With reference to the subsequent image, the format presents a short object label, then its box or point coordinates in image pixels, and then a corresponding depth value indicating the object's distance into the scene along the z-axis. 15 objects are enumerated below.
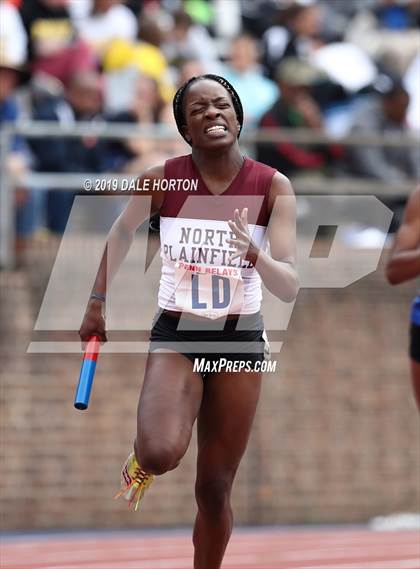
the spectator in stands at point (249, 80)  11.27
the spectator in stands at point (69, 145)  10.06
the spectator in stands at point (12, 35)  10.88
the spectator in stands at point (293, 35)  12.28
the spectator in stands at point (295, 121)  10.51
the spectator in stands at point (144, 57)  10.98
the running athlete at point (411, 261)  7.16
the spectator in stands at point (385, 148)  10.73
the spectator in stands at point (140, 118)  10.19
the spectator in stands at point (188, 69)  11.25
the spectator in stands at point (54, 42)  10.96
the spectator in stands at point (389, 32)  12.45
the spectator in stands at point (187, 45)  11.84
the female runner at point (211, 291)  5.82
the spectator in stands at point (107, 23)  11.68
